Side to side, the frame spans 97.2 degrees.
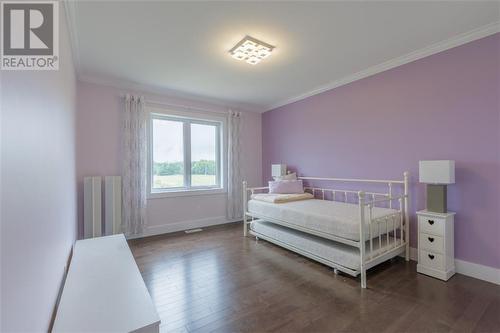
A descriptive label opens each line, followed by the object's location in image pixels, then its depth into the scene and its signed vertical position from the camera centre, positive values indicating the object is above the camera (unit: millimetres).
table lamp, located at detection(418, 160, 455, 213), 2139 -143
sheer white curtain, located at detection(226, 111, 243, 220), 4484 -67
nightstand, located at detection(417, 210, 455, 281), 2154 -806
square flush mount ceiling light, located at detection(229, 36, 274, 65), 2266 +1273
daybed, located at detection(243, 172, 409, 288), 2184 -699
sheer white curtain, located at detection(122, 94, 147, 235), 3412 +30
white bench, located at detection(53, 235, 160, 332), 1023 -726
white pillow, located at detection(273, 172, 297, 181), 4109 -181
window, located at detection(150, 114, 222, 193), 3867 +256
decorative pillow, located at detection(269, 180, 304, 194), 3758 -354
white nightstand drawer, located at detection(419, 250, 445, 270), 2170 -954
